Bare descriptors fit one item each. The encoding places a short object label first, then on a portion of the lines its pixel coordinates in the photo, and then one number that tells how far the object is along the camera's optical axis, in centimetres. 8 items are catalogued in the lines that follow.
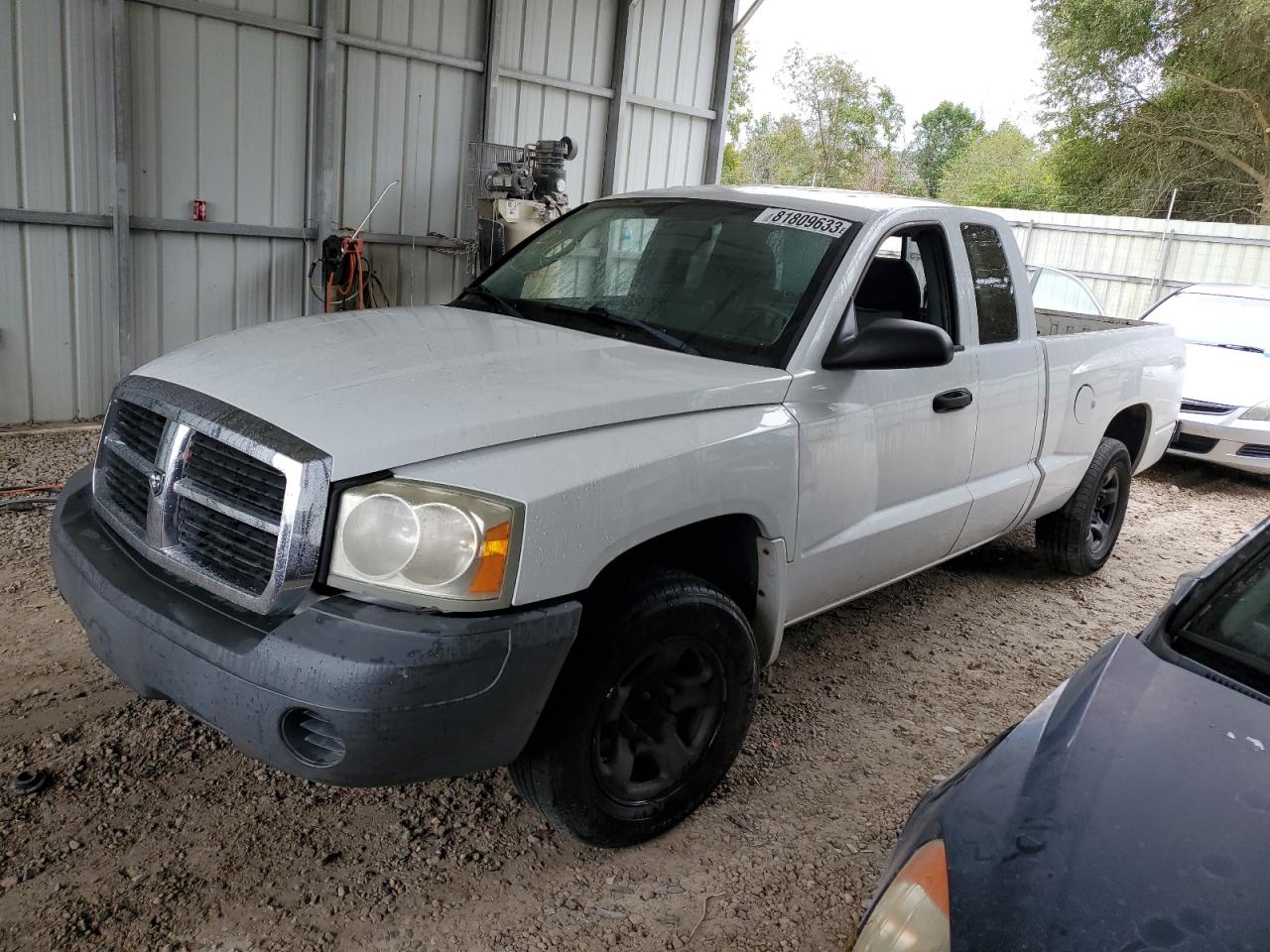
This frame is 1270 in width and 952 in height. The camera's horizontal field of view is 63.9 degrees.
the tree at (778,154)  4288
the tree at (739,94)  3981
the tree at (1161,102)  2512
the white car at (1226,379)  795
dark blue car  147
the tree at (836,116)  4269
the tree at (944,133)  5809
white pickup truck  219
